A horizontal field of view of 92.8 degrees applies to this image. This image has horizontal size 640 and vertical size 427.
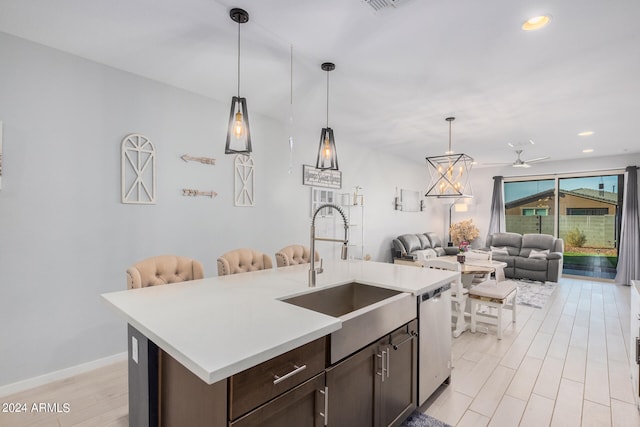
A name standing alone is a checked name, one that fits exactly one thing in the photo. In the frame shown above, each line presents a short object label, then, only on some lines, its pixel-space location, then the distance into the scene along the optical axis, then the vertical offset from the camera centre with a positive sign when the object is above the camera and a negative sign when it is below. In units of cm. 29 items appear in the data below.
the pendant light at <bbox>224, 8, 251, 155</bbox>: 217 +59
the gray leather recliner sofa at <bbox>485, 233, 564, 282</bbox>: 620 -95
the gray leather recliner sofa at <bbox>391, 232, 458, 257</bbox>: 645 -76
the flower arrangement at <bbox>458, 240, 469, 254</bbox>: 524 -63
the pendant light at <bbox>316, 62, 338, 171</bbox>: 285 +56
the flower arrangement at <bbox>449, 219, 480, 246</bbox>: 783 -52
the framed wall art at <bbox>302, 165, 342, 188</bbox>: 472 +53
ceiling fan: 541 +84
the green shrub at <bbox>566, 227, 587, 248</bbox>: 699 -60
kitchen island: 102 -48
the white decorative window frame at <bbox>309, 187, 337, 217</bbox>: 487 +20
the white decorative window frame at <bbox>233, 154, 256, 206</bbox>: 377 +36
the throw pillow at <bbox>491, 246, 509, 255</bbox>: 690 -90
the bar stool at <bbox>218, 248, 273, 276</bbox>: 251 -46
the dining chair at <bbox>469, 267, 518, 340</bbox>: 338 -99
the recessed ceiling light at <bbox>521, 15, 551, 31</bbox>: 201 +128
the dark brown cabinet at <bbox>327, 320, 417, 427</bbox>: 143 -93
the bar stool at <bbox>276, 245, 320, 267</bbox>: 302 -47
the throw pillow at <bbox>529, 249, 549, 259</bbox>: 636 -89
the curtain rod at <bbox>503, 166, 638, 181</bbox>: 650 +88
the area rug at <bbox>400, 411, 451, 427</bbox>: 199 -140
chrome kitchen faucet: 190 -29
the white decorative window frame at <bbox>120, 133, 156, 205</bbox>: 289 +38
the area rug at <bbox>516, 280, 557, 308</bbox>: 486 -146
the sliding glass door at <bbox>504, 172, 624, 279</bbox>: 667 -8
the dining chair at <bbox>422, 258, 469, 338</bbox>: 328 -96
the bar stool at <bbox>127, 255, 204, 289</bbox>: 196 -44
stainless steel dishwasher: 207 -94
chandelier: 399 +41
